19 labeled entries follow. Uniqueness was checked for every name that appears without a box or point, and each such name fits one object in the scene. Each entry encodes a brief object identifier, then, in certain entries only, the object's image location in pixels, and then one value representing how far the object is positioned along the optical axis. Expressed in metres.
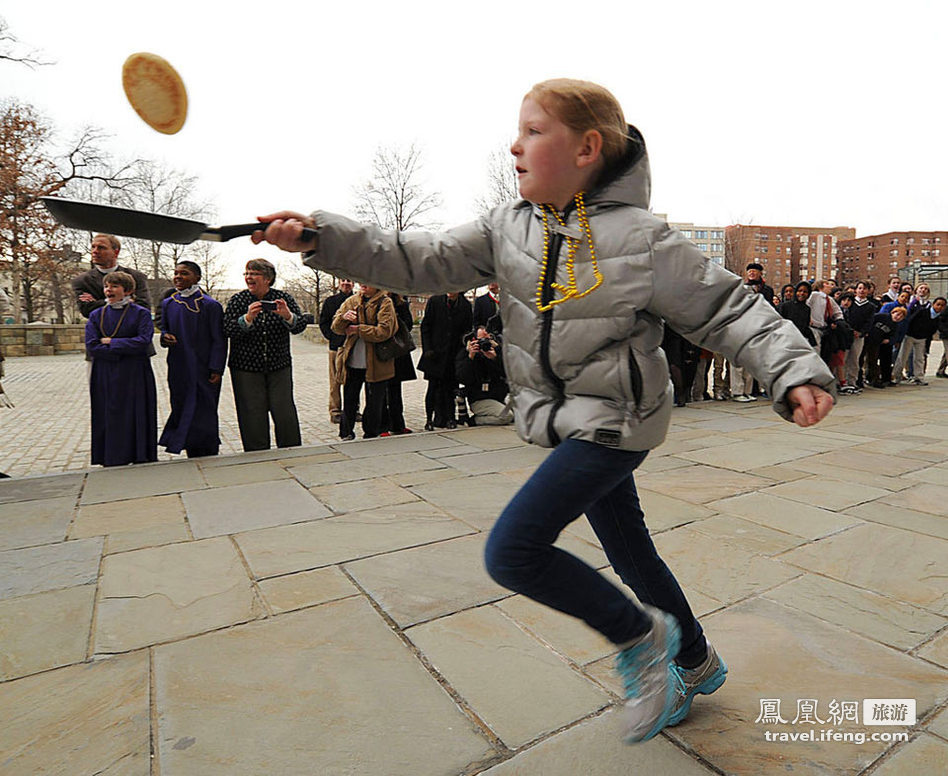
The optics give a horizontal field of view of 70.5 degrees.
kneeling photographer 7.50
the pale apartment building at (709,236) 109.38
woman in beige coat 6.93
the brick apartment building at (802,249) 110.75
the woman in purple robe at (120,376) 5.49
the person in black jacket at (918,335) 11.63
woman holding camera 5.92
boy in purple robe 5.82
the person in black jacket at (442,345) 7.69
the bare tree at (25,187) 21.86
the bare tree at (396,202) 27.59
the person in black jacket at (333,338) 7.60
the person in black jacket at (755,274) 8.72
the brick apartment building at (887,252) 114.81
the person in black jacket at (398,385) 7.28
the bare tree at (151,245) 20.38
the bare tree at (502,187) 26.94
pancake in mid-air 2.63
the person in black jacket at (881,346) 11.27
